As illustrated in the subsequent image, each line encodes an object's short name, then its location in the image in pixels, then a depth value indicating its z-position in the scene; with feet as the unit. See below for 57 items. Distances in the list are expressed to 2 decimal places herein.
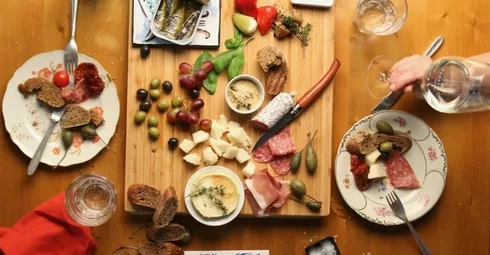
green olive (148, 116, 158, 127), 5.63
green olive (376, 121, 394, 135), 5.76
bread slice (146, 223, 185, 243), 5.65
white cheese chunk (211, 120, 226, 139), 5.67
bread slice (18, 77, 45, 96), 5.63
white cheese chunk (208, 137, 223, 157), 5.66
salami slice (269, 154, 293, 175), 5.74
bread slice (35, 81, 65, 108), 5.62
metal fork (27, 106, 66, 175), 5.65
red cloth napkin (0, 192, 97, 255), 5.50
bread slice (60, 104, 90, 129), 5.65
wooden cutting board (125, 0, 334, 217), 5.66
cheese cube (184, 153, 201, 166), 5.64
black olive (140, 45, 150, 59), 5.64
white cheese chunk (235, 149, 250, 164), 5.66
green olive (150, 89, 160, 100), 5.65
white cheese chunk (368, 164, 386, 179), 5.75
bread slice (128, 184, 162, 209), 5.56
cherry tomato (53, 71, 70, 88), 5.63
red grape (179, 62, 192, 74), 5.65
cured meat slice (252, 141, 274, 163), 5.74
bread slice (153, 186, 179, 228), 5.52
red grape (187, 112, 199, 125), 5.58
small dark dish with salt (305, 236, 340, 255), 5.86
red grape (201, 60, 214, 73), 5.63
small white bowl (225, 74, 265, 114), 5.63
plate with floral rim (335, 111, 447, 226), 5.81
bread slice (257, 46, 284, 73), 5.61
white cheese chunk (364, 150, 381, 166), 5.77
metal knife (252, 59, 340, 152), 5.68
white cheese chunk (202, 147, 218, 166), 5.63
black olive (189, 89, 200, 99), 5.65
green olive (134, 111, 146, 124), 5.62
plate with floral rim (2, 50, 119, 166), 5.67
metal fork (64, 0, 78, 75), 5.68
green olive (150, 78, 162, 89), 5.64
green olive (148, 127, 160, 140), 5.63
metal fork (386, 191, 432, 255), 5.78
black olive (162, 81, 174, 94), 5.65
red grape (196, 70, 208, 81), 5.60
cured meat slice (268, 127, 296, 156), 5.67
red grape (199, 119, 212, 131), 5.66
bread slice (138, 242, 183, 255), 5.67
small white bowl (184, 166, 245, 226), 5.61
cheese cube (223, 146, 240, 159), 5.64
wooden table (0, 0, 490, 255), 5.76
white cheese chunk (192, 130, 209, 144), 5.65
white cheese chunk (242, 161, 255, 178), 5.66
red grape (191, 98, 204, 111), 5.61
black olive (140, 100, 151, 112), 5.63
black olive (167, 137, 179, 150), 5.64
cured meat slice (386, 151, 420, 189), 5.85
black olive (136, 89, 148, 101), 5.62
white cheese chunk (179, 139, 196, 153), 5.64
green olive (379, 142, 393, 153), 5.76
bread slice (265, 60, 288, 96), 5.67
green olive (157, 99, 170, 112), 5.66
